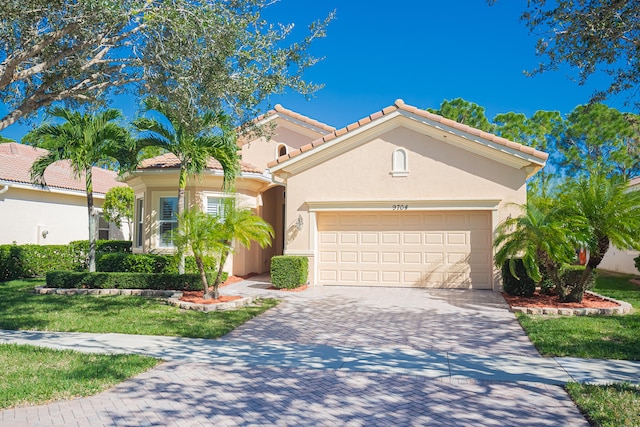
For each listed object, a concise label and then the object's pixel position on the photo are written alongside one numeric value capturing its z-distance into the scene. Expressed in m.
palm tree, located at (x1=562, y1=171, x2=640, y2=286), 10.73
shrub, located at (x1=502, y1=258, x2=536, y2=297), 12.89
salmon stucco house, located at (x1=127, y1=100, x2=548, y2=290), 14.63
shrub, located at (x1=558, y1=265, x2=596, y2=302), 11.56
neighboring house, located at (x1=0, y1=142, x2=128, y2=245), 18.86
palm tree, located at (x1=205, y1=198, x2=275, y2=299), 11.64
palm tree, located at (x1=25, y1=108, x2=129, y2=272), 14.12
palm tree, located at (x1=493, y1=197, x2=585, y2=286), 11.04
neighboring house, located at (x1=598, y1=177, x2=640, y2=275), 19.75
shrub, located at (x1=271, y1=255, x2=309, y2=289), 14.66
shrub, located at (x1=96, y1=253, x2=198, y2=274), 14.89
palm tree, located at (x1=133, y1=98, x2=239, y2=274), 13.90
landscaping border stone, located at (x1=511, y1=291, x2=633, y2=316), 10.59
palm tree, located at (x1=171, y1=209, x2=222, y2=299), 11.41
